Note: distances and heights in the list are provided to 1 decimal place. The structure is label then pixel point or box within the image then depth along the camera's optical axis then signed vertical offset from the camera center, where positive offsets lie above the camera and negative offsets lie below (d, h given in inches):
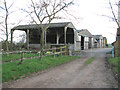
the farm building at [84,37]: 1049.7 +70.7
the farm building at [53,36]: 853.9 +68.2
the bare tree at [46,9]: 435.0 +131.2
